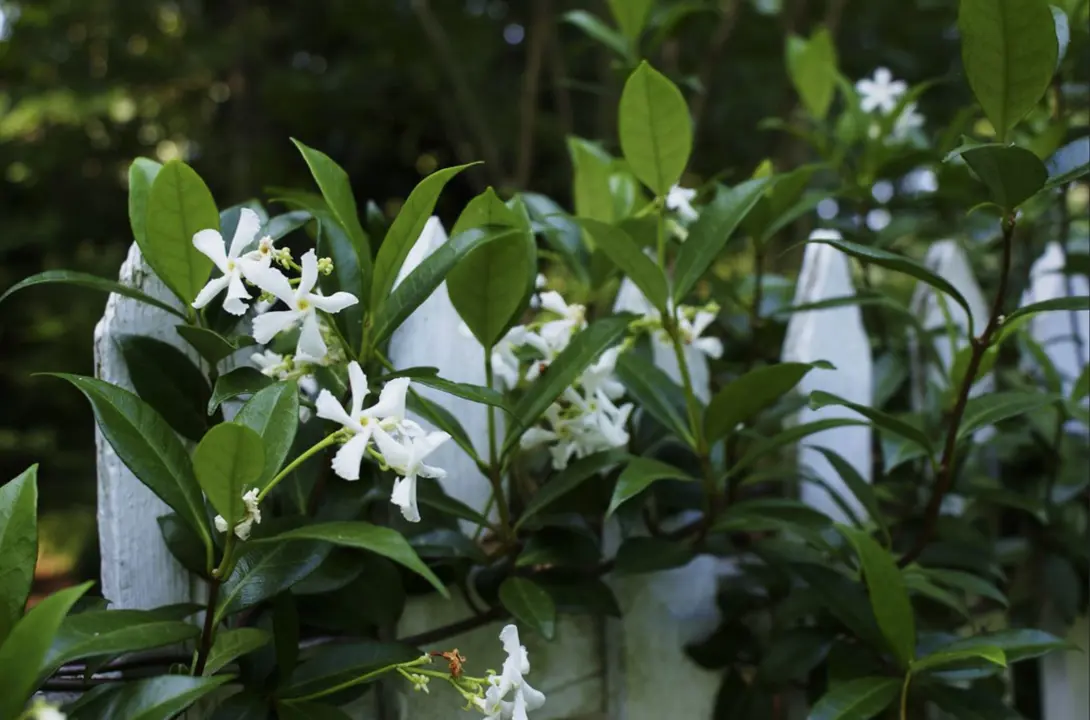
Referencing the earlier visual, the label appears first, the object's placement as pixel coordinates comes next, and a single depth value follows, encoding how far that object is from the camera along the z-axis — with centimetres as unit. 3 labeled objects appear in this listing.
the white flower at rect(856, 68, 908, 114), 123
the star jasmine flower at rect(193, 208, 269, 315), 61
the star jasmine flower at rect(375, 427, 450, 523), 59
